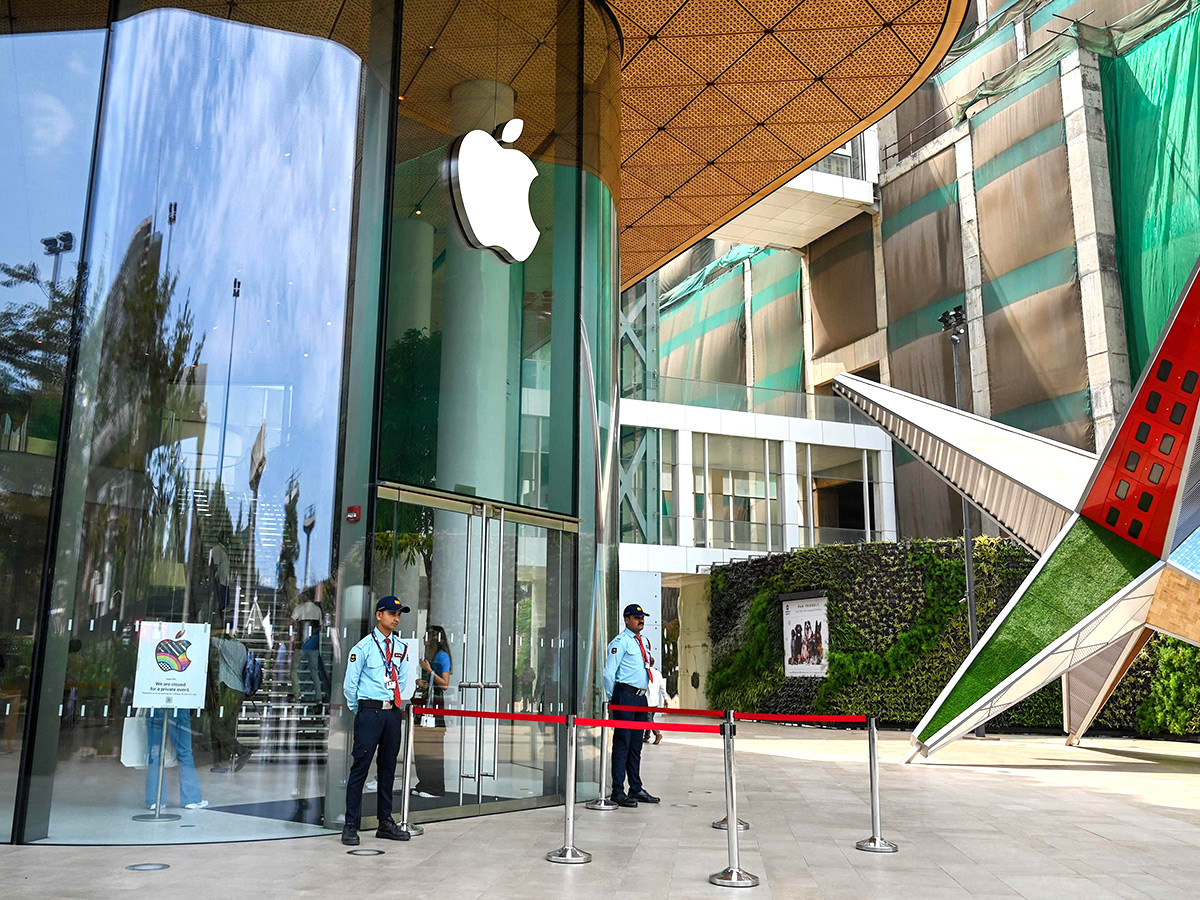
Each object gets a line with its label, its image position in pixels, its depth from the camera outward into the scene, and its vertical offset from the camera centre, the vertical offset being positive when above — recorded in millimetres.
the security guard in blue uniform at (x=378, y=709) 7160 -366
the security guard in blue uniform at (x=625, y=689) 9406 -276
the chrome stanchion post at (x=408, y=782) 7531 -909
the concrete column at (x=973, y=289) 30828 +10743
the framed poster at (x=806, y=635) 24047 +557
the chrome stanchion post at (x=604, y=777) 9211 -1069
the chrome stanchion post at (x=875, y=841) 7176 -1233
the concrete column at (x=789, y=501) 32094 +4753
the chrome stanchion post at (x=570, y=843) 6562 -1163
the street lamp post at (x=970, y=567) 21225 +1895
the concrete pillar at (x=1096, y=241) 26391 +10577
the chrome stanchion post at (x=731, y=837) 5930 -1015
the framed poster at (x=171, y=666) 6980 -86
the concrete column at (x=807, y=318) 38125 +12329
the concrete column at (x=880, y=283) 34781 +12291
